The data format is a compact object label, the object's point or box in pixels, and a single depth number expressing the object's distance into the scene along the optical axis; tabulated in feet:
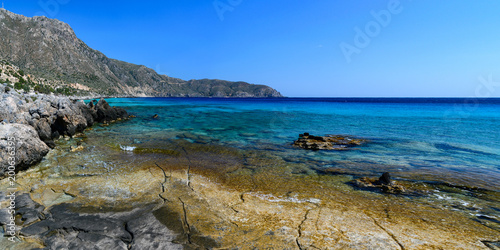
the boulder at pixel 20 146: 34.06
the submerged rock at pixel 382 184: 34.01
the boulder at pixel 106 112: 112.57
